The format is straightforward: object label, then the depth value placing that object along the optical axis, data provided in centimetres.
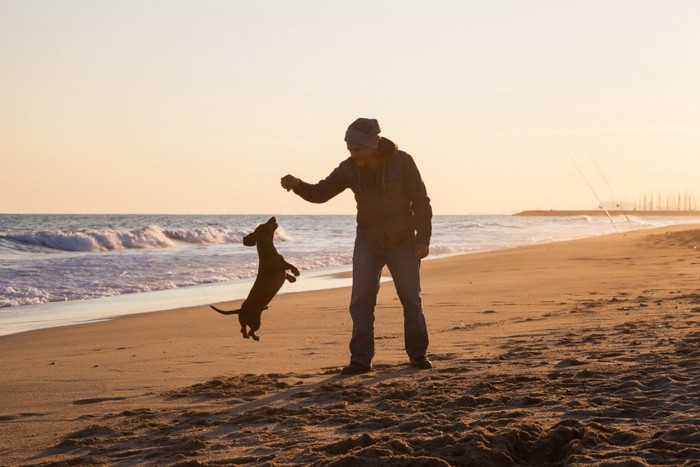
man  676
